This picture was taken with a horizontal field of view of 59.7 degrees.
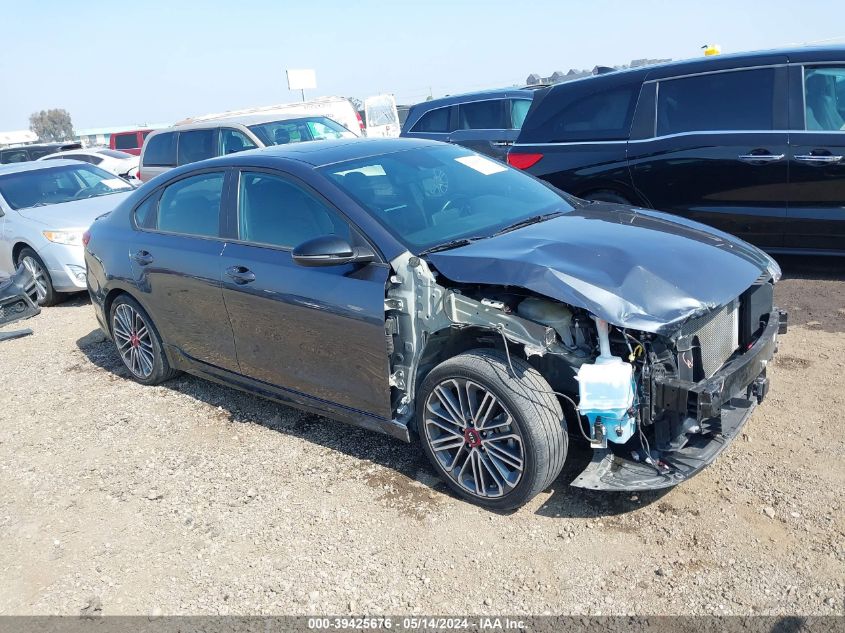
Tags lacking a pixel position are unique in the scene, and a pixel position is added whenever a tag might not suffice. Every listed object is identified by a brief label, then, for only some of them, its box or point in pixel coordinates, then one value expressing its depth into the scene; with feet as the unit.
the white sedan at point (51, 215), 27.61
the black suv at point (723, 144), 19.06
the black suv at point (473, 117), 35.65
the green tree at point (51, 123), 284.41
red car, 76.23
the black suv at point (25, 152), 63.10
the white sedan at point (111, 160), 56.61
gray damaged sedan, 10.44
